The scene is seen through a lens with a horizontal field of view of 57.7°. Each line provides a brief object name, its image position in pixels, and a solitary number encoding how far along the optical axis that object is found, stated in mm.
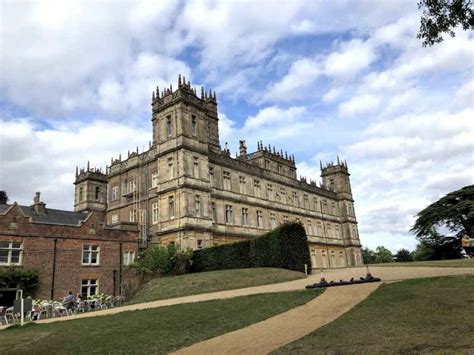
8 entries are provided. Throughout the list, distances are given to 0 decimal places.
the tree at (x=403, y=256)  64812
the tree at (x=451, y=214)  46875
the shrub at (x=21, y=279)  27305
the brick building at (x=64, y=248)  29484
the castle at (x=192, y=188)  37188
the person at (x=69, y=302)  24812
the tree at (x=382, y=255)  93900
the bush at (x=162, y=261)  30750
